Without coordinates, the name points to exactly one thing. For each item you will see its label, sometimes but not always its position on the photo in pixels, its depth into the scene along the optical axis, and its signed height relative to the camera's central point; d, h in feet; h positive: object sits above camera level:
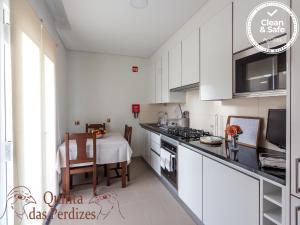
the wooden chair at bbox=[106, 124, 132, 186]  9.08 -1.79
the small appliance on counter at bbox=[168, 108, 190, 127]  9.78 -0.72
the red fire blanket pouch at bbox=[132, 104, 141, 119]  13.58 -0.09
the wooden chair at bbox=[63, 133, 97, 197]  7.48 -2.29
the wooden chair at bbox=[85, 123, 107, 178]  11.69 -1.20
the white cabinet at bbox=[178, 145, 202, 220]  5.71 -2.60
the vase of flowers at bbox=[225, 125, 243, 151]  4.94 -0.72
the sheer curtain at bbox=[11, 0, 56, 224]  3.76 +0.22
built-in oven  7.46 -2.36
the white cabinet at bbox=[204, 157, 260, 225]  3.74 -2.24
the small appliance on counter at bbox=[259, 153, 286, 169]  3.54 -1.16
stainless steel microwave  3.89 +0.89
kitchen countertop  3.36 -1.28
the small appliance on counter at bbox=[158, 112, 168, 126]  11.99 -0.74
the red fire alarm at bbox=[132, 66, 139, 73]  13.68 +3.24
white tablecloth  8.11 -2.04
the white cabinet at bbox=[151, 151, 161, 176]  9.58 -3.18
